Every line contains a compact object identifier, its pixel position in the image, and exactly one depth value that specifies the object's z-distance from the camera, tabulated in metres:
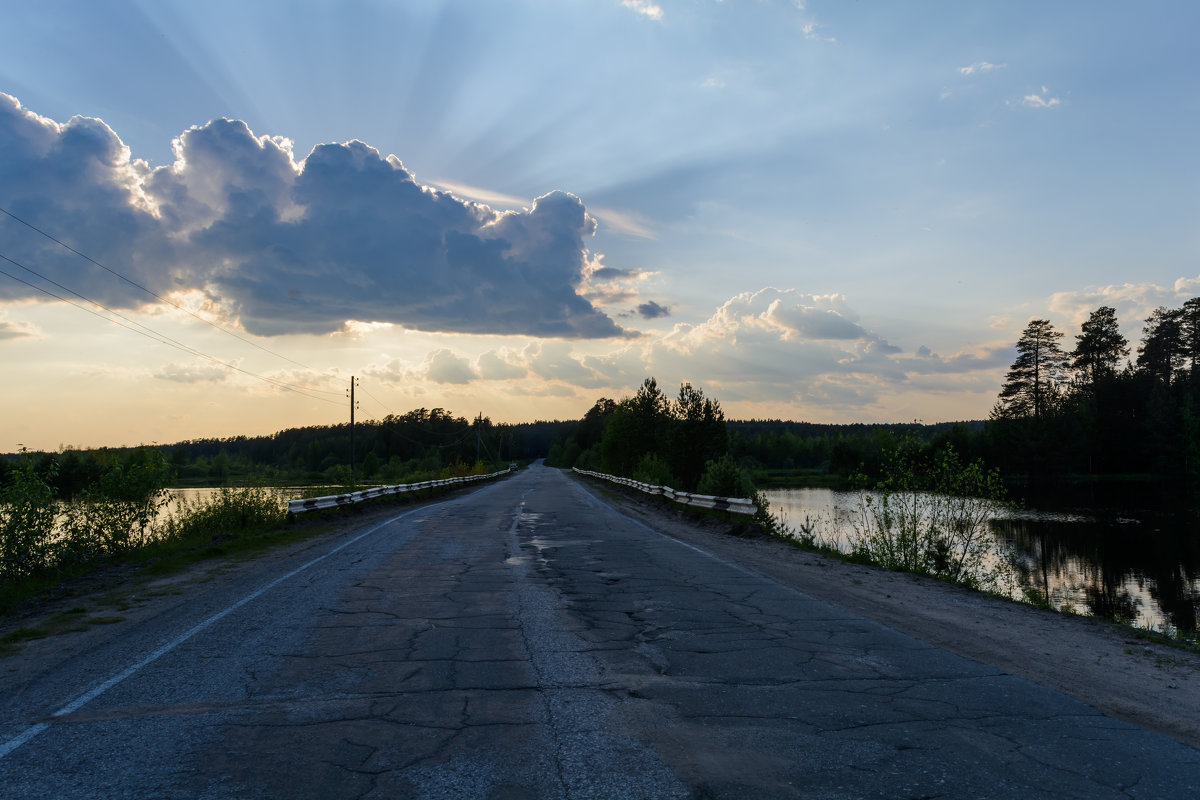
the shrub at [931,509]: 14.82
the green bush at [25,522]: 11.49
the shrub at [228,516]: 18.14
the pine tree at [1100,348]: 66.38
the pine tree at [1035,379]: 70.56
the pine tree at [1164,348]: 63.72
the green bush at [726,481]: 31.83
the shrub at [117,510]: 13.25
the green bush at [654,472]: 43.62
